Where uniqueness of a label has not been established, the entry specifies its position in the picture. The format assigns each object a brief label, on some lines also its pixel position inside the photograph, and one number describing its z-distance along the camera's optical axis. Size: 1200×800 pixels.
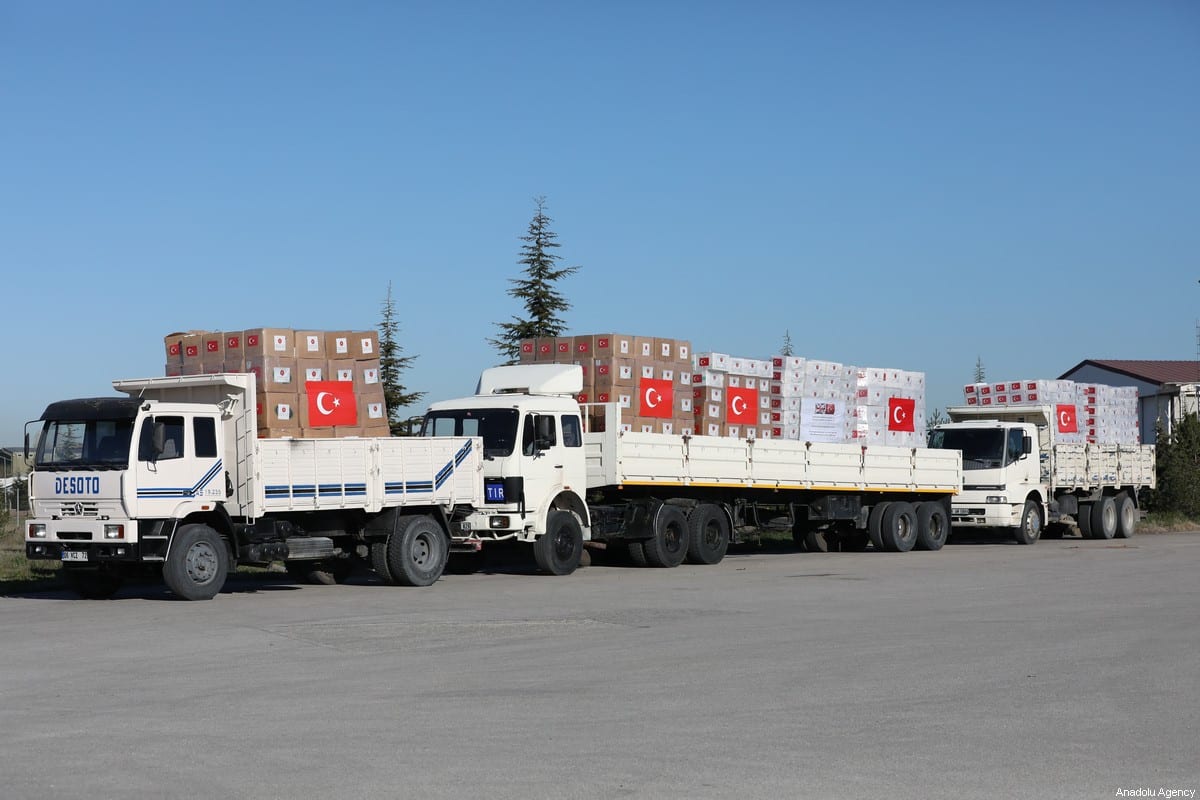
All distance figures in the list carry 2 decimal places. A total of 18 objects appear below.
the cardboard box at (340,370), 20.31
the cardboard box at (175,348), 20.44
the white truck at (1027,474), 31.30
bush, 41.12
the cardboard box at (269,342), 19.52
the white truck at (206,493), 17.42
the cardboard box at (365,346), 20.55
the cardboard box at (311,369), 19.97
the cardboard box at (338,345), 20.28
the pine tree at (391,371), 42.66
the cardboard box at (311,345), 19.95
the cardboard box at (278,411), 19.52
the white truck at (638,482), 21.78
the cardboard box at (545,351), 25.03
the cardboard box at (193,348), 20.19
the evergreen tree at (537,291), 38.84
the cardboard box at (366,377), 20.67
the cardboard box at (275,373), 19.47
